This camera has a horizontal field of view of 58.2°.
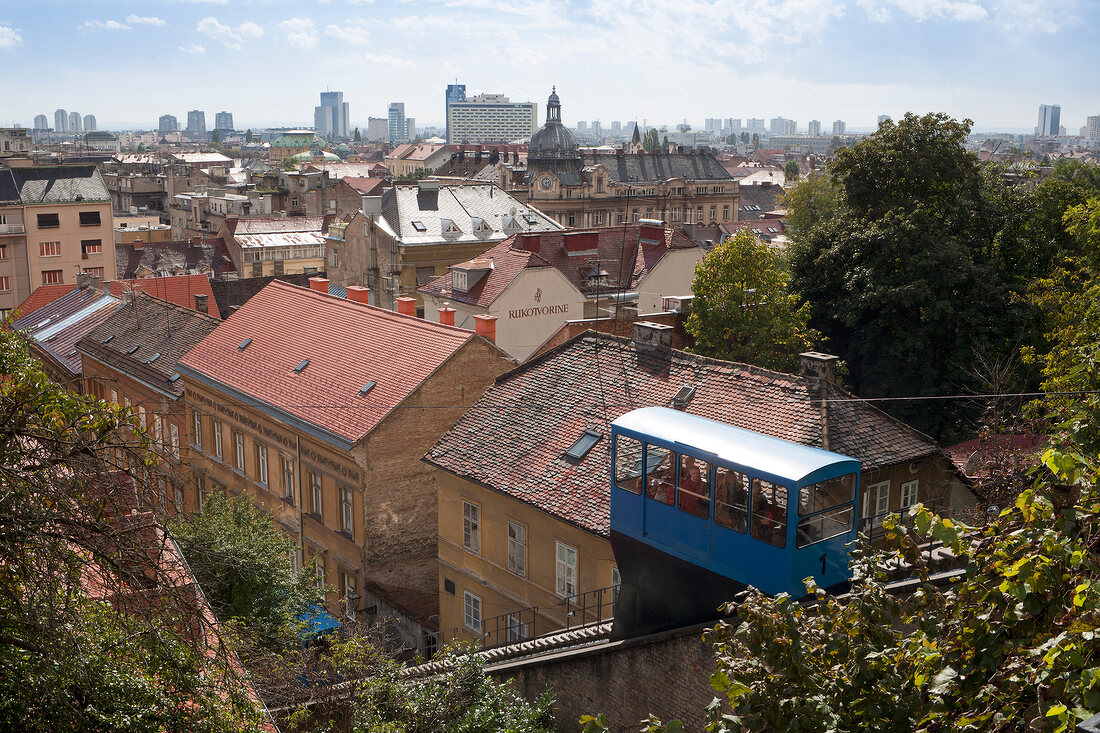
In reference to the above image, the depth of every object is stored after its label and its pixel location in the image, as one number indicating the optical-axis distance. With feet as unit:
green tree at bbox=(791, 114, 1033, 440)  116.16
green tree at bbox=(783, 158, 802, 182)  569.55
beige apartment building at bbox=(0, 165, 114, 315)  229.25
